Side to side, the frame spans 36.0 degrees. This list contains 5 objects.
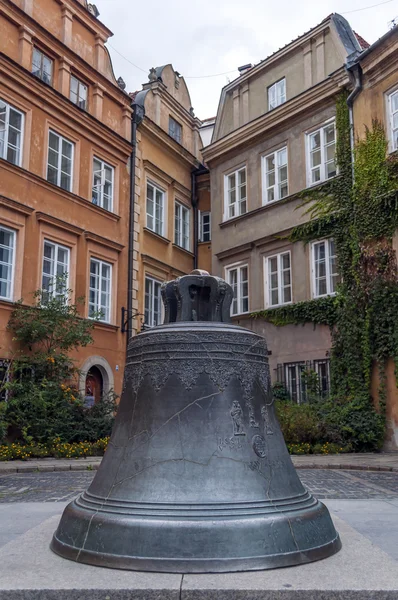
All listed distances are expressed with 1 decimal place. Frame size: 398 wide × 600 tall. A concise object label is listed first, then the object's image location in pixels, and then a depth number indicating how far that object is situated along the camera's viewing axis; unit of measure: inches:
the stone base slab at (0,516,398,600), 114.0
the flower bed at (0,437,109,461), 522.6
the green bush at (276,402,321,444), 592.7
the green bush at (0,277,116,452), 563.5
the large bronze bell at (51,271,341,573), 132.1
